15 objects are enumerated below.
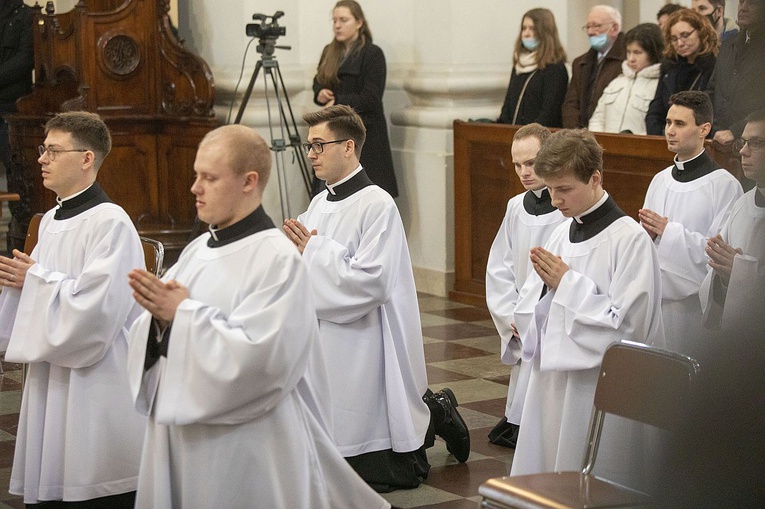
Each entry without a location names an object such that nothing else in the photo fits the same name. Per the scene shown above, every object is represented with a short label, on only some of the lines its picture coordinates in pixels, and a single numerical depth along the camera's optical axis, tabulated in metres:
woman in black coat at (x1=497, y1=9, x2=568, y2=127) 8.74
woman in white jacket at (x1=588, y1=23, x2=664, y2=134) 7.81
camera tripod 9.51
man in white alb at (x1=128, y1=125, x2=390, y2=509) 3.13
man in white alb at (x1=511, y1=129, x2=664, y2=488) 3.96
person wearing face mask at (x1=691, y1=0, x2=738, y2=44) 7.61
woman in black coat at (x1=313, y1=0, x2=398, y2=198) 9.38
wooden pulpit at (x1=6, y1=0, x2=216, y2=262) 9.88
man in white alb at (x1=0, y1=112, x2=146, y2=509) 4.14
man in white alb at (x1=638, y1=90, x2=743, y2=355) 5.26
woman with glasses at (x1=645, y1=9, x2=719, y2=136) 7.21
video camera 9.29
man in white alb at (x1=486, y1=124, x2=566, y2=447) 5.30
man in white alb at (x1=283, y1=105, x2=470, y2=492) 4.72
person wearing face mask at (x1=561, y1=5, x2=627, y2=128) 8.32
